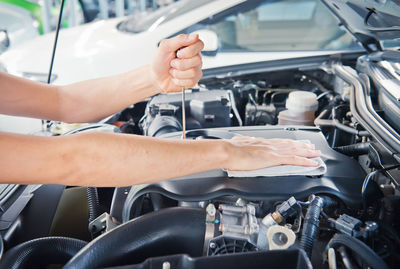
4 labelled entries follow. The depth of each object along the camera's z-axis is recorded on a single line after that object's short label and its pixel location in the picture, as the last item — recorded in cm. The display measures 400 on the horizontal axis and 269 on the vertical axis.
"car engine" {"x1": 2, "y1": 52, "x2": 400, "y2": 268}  77
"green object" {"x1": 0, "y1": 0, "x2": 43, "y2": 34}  518
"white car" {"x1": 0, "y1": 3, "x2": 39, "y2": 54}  482
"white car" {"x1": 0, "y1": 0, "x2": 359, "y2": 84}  218
